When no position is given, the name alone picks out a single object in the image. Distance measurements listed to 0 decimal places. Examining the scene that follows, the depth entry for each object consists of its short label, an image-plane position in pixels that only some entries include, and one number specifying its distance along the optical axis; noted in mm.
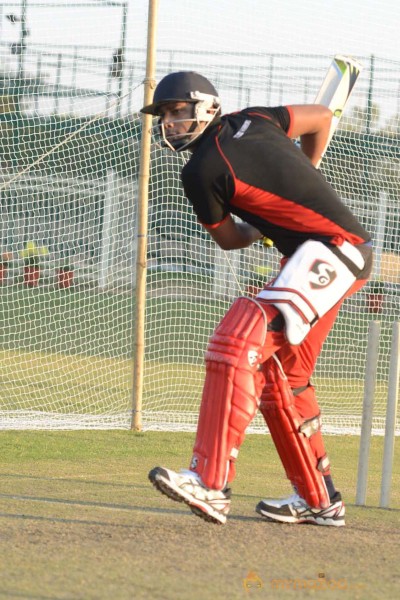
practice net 10039
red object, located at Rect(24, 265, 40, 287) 18219
